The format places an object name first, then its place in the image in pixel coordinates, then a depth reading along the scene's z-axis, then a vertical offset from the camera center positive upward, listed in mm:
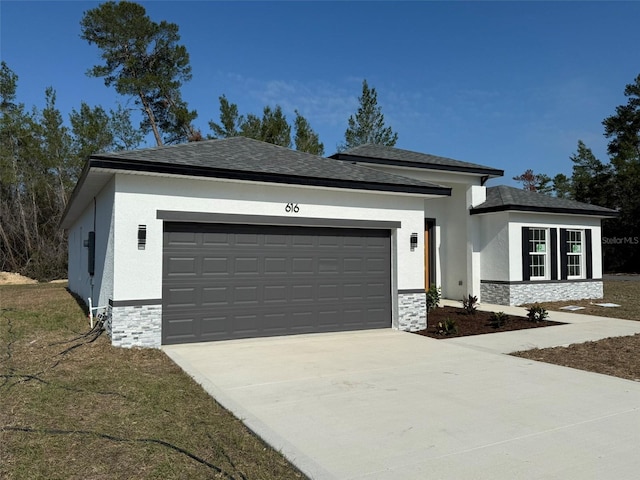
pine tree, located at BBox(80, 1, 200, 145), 26156 +11604
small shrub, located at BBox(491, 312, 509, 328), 10688 -1299
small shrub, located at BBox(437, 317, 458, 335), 9883 -1374
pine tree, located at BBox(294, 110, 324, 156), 30188 +8122
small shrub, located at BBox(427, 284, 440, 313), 12991 -998
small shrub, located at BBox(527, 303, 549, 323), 11305 -1235
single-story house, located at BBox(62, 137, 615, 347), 8086 +380
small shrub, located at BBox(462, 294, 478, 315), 12227 -1150
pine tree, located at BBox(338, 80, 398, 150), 32094 +9603
